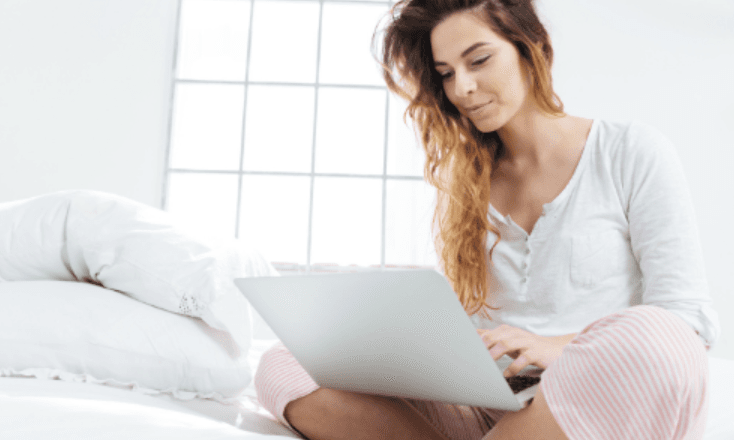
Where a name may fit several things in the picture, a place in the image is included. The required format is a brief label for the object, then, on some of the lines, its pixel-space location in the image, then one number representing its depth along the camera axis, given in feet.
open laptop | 1.69
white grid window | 9.61
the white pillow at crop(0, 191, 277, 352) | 3.13
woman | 1.70
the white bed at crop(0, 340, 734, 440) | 1.65
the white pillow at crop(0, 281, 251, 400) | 2.74
